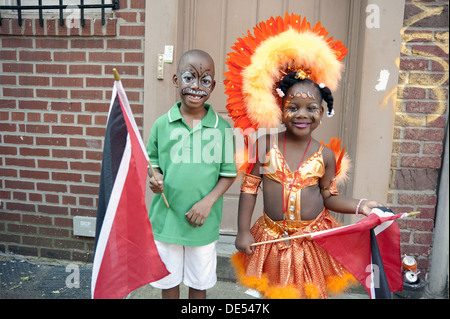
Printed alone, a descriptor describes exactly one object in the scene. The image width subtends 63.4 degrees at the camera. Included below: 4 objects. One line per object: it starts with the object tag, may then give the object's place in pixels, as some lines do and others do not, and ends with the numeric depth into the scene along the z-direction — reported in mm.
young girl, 1949
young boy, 2039
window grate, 3061
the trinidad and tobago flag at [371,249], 1833
